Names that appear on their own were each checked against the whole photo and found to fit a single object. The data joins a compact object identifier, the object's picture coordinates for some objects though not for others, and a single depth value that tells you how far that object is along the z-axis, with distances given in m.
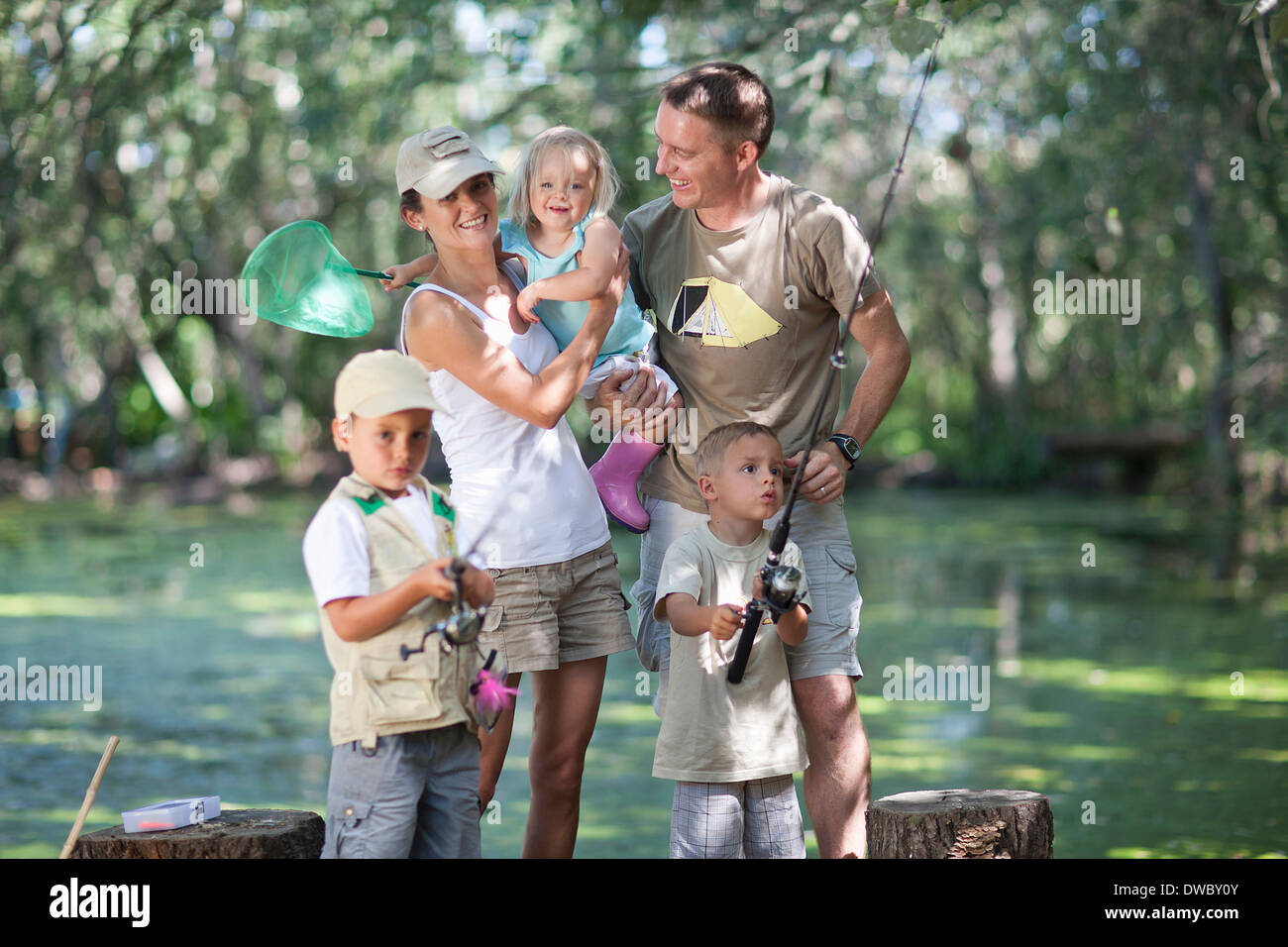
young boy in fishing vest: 2.75
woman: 3.25
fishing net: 3.19
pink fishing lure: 2.91
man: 3.63
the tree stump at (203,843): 3.25
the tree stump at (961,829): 3.52
